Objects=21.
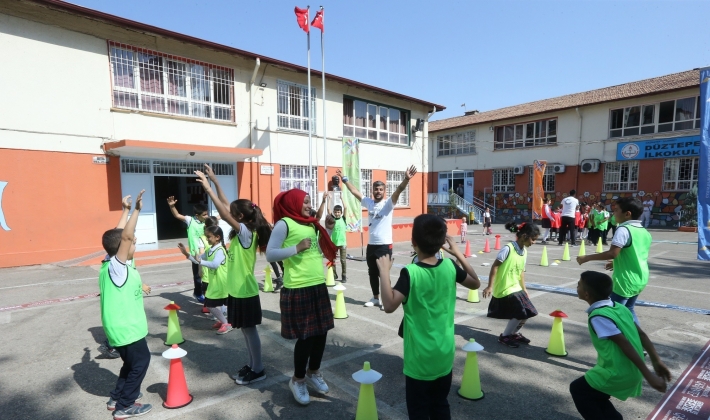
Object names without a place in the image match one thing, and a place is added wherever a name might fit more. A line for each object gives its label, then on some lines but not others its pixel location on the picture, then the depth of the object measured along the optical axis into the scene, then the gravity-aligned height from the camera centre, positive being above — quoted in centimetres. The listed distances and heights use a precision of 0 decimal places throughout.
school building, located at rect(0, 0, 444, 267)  974 +203
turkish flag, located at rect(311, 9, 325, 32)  1421 +635
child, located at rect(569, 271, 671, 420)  236 -116
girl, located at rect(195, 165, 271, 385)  351 -85
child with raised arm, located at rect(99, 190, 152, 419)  293 -107
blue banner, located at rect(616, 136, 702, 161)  2002 +195
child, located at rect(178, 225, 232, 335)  474 -114
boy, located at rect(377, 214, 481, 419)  227 -86
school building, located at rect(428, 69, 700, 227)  2066 +227
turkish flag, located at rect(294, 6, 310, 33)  1398 +635
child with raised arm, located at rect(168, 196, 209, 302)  604 -76
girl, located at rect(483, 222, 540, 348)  432 -125
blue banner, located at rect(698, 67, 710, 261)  690 +55
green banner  1155 +24
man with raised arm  558 -59
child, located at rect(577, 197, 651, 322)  393 -79
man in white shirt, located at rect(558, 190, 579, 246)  1365 -139
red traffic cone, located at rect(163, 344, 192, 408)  317 -174
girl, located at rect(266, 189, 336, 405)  310 -86
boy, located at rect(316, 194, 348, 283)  798 -110
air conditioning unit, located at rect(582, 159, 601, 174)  2295 +112
